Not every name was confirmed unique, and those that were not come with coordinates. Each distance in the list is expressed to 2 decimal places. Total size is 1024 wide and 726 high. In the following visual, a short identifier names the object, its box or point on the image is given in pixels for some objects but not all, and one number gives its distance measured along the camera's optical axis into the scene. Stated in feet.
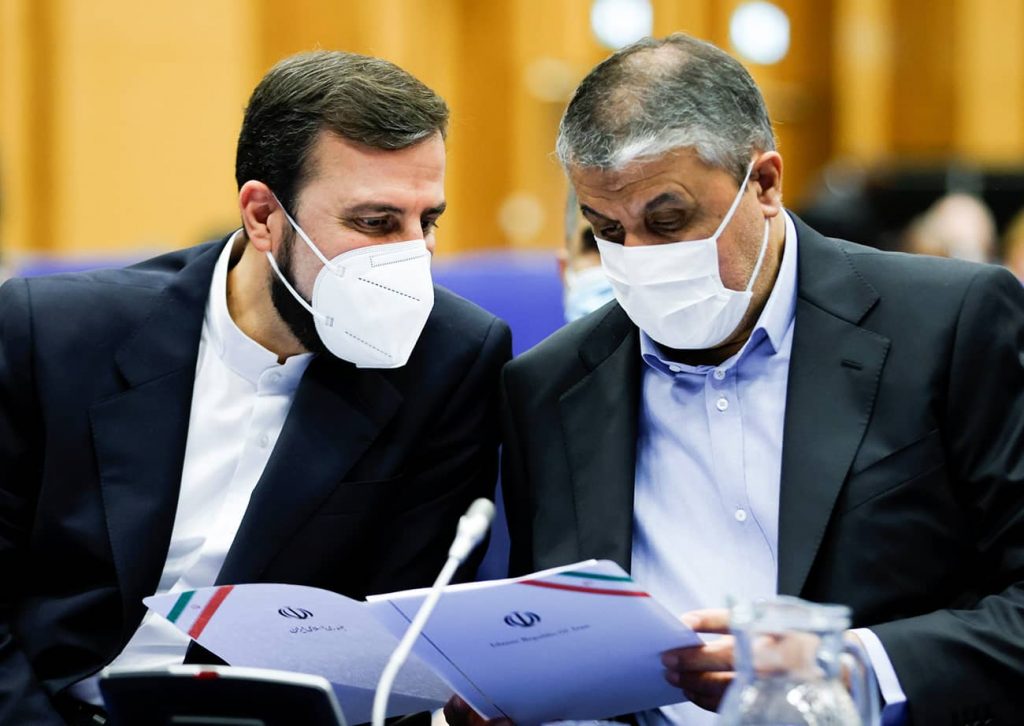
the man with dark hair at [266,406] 15.69
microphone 11.21
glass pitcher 9.39
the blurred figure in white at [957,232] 42.88
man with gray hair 13.73
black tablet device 10.59
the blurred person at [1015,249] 38.63
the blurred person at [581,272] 19.07
